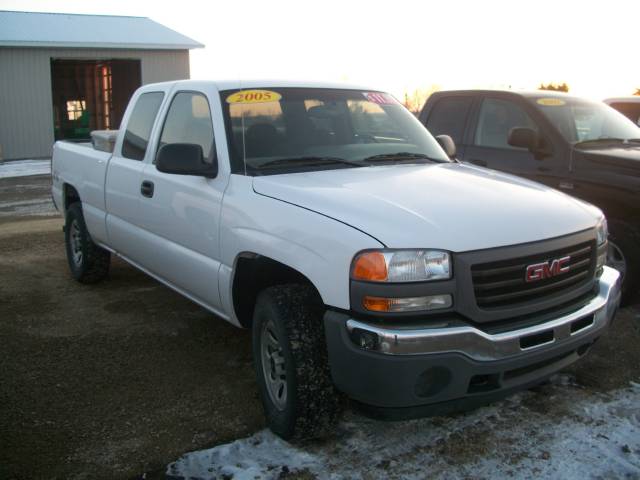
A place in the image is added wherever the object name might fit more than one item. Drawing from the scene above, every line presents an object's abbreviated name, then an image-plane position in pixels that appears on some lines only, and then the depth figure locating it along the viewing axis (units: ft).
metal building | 63.10
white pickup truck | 9.41
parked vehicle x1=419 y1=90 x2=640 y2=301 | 17.79
